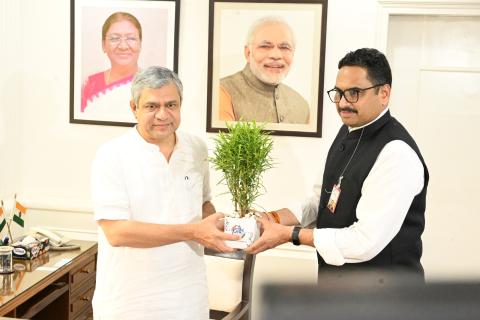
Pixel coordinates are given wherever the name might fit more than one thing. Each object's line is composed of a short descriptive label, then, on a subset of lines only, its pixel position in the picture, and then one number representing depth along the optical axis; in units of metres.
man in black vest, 1.78
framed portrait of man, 3.30
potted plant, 1.76
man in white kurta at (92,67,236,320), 1.73
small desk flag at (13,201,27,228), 2.95
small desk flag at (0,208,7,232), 2.86
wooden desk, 2.49
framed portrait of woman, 3.43
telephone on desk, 3.17
